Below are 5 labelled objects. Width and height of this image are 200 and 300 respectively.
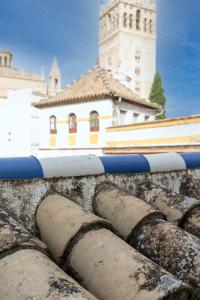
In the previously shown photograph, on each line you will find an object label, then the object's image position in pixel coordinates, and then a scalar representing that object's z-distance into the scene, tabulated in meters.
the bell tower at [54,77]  68.62
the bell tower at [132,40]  91.30
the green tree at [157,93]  66.25
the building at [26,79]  69.12
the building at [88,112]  22.88
